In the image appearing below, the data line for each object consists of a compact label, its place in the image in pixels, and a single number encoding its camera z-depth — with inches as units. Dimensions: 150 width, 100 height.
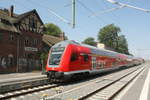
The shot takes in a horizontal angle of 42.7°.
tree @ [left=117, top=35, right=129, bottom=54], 4156.0
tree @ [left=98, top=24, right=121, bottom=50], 3897.6
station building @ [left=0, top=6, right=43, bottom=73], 1133.1
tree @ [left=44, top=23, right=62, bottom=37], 2932.6
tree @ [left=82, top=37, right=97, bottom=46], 4451.3
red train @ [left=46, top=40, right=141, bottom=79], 569.9
